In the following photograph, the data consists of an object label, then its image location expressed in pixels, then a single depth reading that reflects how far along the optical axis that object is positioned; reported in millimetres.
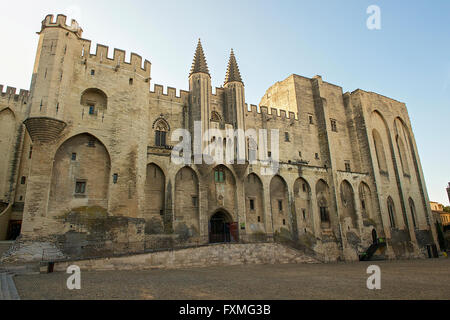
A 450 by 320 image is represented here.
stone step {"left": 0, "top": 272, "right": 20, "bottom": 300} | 7322
